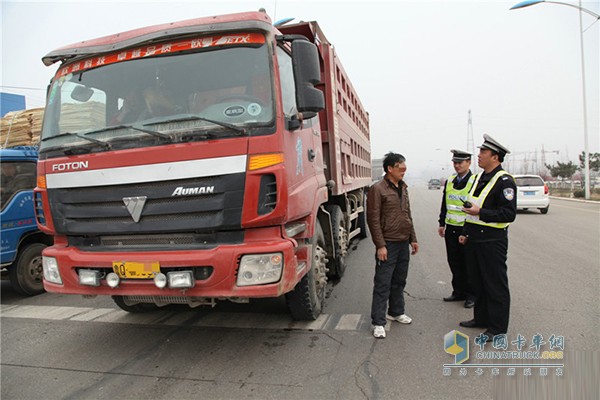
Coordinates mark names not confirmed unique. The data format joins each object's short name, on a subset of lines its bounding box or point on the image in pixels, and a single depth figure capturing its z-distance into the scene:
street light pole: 21.06
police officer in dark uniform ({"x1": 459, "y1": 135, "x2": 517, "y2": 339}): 3.49
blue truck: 5.41
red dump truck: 2.89
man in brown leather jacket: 3.74
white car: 13.71
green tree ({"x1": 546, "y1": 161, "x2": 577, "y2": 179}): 33.81
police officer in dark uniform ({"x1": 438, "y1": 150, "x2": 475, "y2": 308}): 4.51
